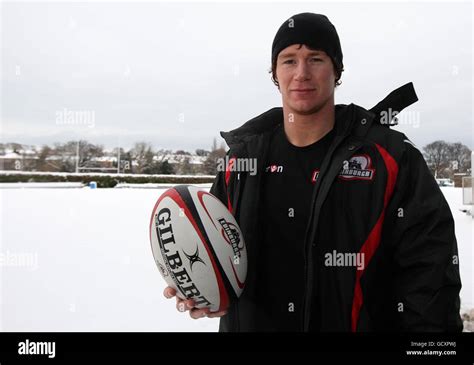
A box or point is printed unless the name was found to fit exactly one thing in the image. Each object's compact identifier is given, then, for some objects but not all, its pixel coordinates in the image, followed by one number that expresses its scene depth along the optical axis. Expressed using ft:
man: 5.49
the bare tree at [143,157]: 107.22
